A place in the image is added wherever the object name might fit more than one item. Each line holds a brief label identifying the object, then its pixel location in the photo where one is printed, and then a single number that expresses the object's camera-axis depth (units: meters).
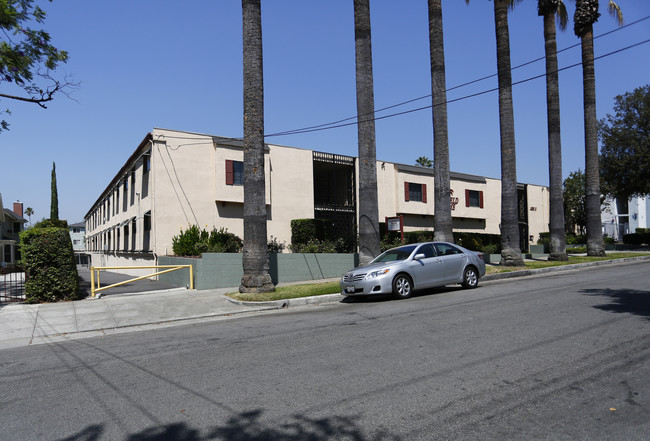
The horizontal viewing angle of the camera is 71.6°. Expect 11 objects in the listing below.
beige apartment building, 20.61
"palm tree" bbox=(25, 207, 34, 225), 99.06
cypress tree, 40.44
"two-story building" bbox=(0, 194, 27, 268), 32.41
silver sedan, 11.72
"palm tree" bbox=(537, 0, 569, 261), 21.69
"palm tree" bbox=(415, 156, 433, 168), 55.28
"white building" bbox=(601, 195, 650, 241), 56.72
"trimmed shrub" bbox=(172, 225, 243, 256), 18.38
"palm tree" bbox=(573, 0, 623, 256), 23.80
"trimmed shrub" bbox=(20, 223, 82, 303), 12.45
